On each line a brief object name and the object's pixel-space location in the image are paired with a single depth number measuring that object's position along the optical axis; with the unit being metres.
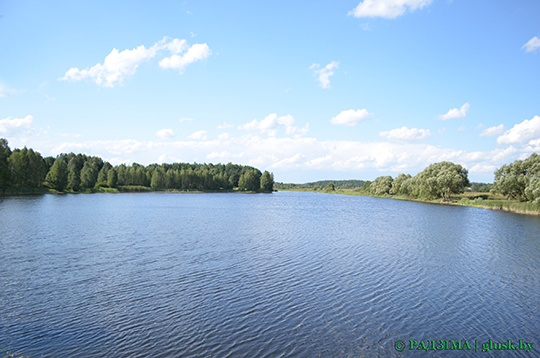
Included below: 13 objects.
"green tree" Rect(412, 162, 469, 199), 89.62
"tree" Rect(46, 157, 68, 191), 102.06
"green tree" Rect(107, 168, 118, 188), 133.25
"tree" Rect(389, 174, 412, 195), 132.96
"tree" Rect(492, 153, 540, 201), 66.38
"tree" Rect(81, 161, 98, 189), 124.69
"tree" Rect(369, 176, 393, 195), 150.62
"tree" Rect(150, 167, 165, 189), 156.50
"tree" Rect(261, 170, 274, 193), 194.38
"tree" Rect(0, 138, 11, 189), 75.31
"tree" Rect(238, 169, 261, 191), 184.25
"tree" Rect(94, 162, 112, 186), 134.25
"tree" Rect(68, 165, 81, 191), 112.94
